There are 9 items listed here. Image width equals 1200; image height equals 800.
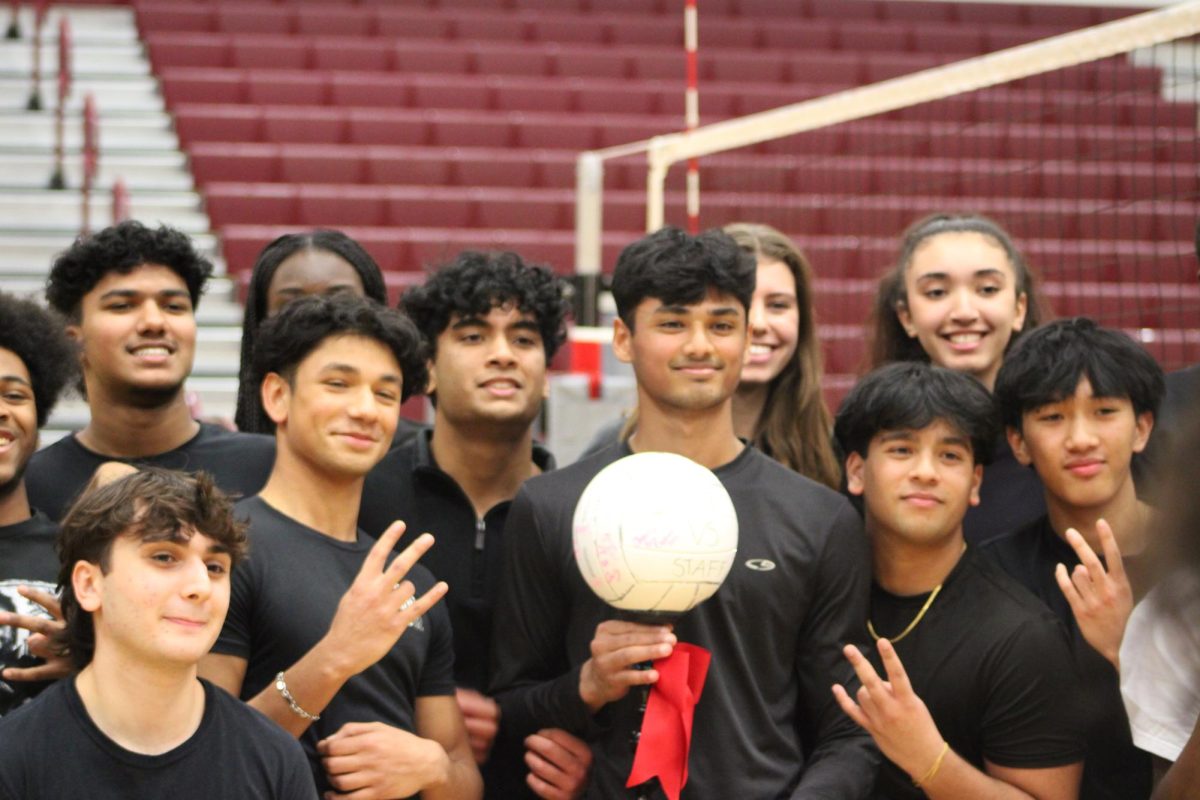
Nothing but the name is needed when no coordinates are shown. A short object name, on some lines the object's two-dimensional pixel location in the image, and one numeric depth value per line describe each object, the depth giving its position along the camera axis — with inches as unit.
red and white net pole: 277.9
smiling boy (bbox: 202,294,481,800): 127.0
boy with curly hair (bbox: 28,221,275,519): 157.1
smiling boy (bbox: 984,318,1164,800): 144.3
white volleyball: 120.6
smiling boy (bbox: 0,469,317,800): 113.3
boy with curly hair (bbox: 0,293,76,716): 129.0
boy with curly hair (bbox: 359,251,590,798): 155.7
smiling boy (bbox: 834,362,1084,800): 133.0
